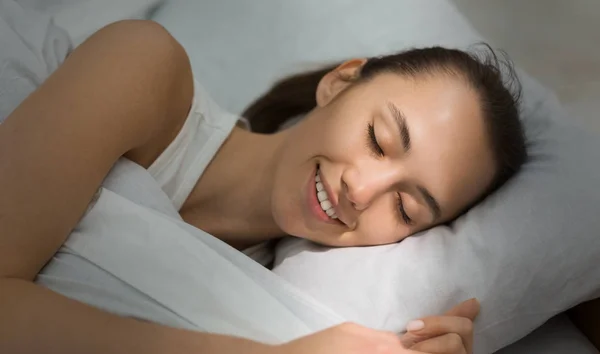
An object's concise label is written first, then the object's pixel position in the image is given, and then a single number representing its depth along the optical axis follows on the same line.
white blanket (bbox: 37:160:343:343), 0.66
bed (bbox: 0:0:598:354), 0.92
